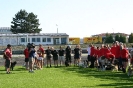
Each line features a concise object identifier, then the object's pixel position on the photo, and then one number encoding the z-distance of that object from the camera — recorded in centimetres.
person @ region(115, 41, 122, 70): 1523
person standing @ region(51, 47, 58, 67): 2036
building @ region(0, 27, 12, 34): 11515
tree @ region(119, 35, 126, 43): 5614
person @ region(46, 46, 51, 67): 2002
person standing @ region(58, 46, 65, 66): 2068
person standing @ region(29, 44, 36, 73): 1517
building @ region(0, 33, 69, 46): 5421
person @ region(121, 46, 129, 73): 1470
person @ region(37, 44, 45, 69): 1798
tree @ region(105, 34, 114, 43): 5696
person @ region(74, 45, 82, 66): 2052
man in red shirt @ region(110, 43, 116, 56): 1616
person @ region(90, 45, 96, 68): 1865
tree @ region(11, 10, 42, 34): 8636
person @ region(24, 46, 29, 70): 1730
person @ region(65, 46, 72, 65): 2053
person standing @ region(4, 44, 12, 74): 1509
